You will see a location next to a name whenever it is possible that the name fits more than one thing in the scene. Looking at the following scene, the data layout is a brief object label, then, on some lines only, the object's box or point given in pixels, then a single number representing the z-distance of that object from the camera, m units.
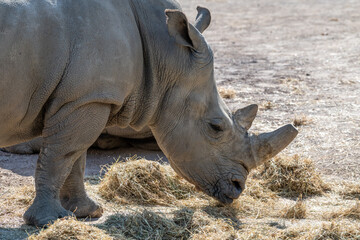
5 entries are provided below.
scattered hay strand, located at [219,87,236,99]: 21.59
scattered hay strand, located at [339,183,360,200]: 13.91
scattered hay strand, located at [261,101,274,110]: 20.70
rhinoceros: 10.21
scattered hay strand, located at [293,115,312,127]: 18.95
